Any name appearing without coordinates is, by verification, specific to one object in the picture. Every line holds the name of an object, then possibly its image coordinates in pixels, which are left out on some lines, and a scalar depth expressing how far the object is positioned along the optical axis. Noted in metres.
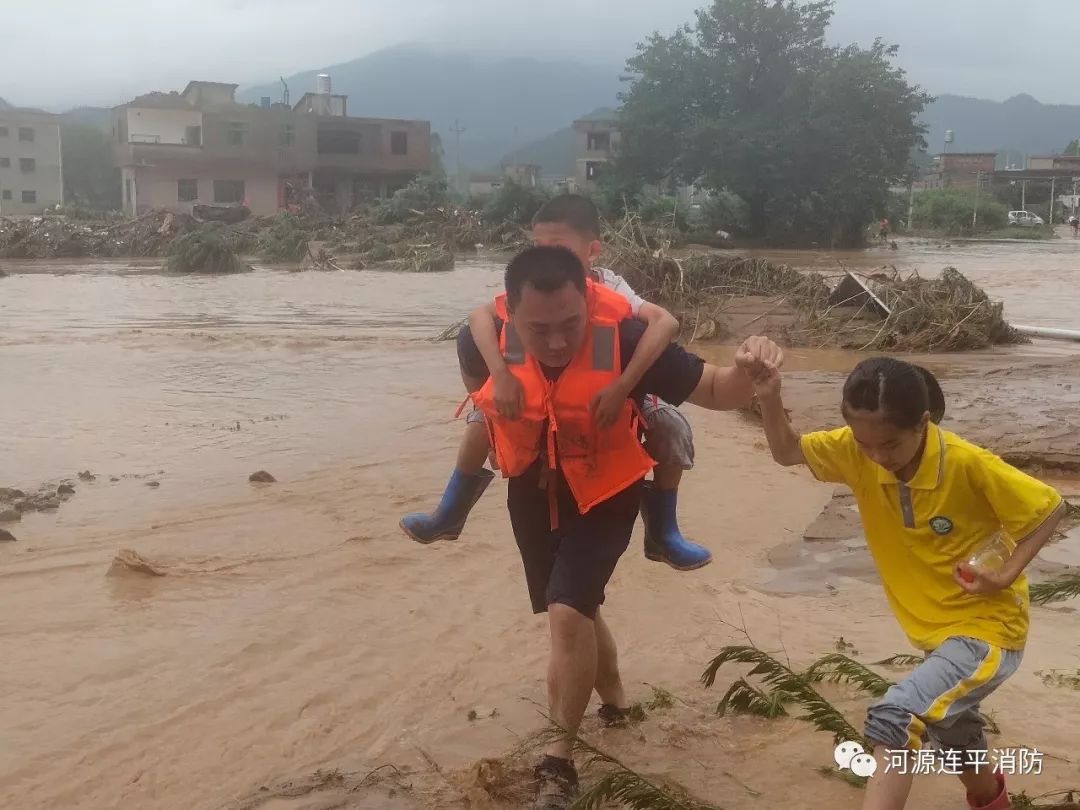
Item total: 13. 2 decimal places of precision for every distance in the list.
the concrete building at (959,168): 77.25
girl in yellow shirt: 2.82
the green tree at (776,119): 43.00
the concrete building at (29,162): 65.44
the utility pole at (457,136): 97.67
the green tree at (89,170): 72.38
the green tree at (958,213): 56.12
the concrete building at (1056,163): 76.16
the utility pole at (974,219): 55.80
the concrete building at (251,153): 53.56
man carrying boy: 3.26
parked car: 58.94
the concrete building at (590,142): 68.12
